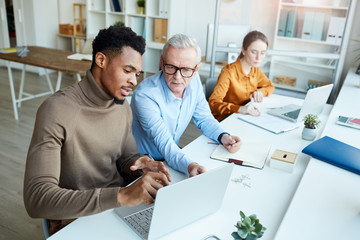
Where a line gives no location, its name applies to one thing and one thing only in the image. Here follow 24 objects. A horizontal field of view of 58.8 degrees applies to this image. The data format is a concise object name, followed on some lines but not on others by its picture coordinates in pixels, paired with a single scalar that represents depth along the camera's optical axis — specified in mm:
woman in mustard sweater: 2441
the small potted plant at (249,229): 794
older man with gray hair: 1646
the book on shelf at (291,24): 4027
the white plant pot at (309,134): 1872
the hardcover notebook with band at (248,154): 1546
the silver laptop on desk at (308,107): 2006
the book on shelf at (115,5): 5164
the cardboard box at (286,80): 4293
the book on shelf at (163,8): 4707
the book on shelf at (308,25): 3941
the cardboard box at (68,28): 5730
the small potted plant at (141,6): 4957
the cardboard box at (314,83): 4100
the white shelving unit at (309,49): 3656
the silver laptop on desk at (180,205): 929
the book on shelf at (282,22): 4074
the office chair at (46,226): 1321
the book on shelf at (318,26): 3902
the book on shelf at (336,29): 3787
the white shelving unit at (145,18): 4766
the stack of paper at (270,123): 2031
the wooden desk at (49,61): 3318
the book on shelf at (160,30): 4832
